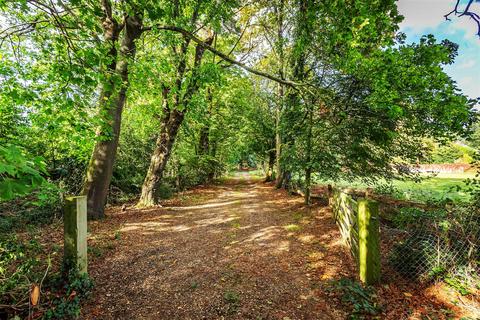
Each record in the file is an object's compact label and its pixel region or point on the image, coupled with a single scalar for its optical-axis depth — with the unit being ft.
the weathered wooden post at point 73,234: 11.28
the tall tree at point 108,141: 21.29
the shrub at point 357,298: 10.02
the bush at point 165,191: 37.78
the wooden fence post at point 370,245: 12.05
